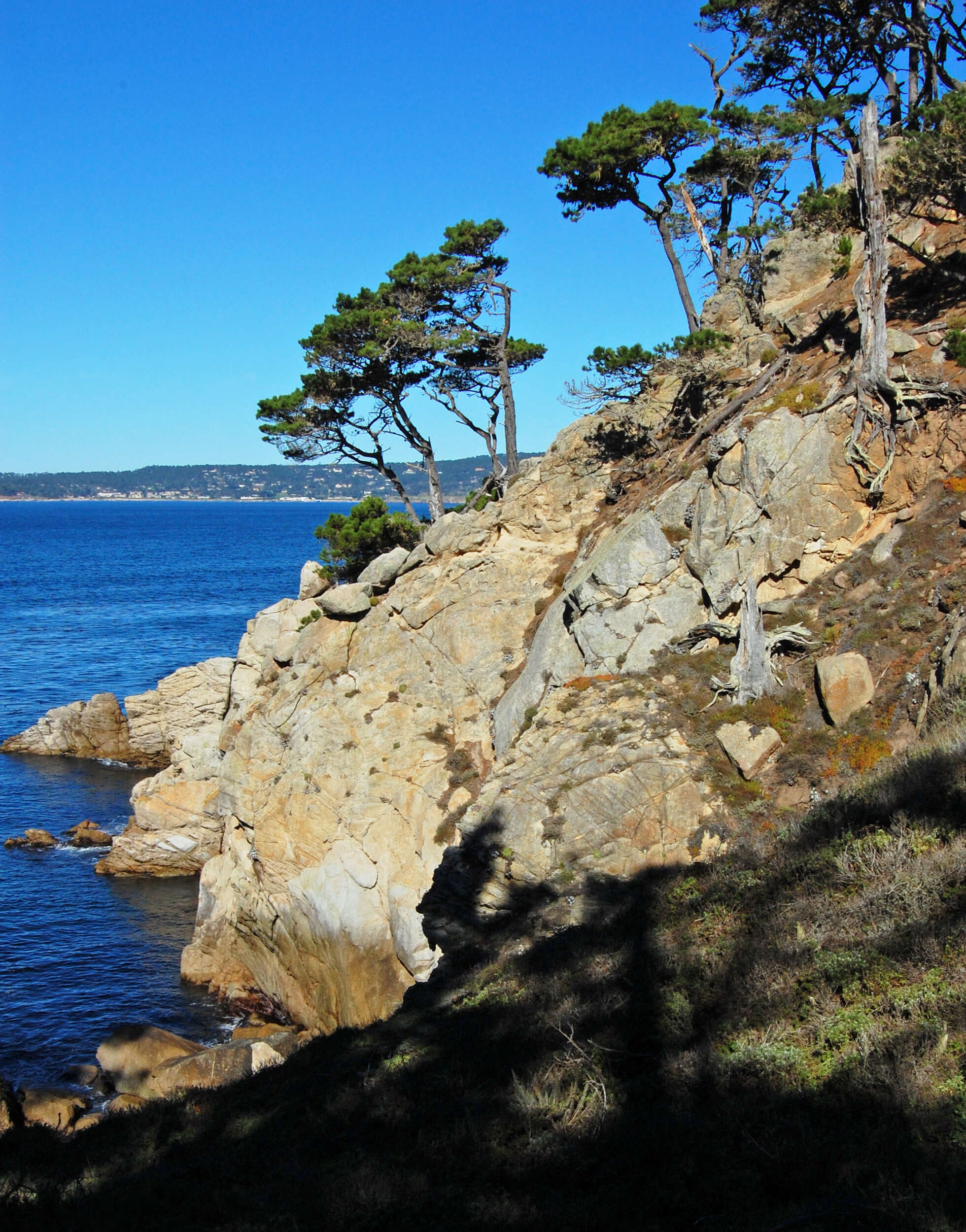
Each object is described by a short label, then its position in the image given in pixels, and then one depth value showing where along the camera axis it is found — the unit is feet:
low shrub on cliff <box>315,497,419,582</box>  97.30
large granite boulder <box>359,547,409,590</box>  85.71
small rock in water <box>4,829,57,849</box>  107.86
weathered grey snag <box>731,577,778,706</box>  54.54
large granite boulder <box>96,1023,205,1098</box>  64.44
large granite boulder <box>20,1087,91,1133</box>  57.67
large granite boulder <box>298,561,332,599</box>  97.60
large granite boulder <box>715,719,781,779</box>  50.80
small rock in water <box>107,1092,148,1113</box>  56.80
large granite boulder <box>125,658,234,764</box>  135.03
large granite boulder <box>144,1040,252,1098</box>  61.82
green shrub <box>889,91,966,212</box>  58.70
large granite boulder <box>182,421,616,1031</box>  67.82
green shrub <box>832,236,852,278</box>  79.15
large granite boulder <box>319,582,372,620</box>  83.87
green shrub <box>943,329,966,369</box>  59.11
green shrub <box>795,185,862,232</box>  67.21
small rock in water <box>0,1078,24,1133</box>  50.49
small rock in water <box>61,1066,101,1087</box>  65.87
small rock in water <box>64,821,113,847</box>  110.32
